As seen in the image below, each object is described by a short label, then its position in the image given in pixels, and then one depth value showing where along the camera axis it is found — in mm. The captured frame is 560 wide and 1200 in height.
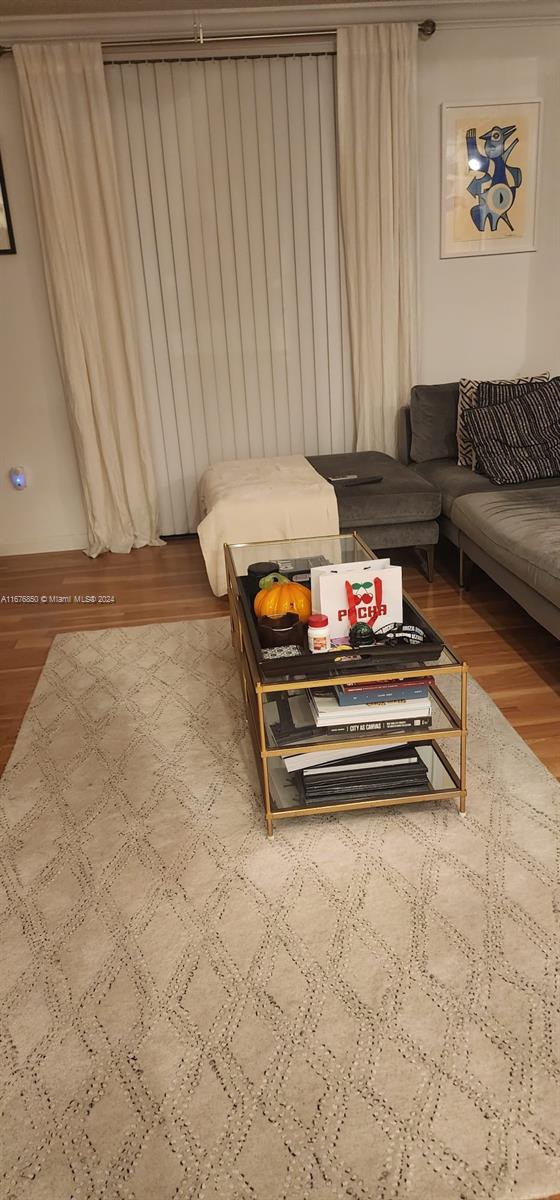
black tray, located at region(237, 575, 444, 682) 1982
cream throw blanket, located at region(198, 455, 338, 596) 3471
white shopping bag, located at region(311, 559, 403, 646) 2092
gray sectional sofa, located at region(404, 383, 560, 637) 2773
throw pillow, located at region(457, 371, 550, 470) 3996
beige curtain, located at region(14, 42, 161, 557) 3854
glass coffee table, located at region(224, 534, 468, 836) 1953
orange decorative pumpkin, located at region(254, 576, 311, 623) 2184
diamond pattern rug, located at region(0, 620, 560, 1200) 1289
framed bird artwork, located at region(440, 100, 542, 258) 4191
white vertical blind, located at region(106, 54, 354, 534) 4035
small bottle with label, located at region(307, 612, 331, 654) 2023
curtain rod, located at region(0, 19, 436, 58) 3834
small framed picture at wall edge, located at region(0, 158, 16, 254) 4074
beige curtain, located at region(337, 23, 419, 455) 3977
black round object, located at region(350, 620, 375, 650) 2066
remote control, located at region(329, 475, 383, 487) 3719
